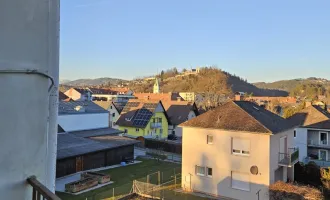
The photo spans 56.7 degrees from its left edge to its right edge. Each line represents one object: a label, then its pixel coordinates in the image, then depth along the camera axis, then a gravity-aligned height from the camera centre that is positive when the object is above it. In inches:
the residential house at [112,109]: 2105.3 -22.0
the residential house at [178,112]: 1892.2 -36.6
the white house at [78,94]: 3190.9 +124.9
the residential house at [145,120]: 1688.0 -77.8
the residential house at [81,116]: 1277.1 -44.9
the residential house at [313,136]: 1171.0 -111.6
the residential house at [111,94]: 3801.7 +162.7
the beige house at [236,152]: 721.6 -113.0
